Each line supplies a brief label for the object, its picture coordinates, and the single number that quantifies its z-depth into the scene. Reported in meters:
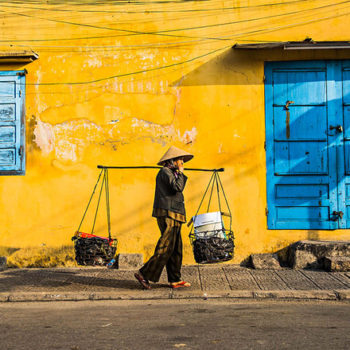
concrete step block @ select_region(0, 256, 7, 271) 9.32
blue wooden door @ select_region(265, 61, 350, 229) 9.30
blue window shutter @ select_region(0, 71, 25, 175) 9.60
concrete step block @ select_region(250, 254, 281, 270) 8.91
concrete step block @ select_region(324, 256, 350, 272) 8.31
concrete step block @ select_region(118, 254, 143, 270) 9.10
